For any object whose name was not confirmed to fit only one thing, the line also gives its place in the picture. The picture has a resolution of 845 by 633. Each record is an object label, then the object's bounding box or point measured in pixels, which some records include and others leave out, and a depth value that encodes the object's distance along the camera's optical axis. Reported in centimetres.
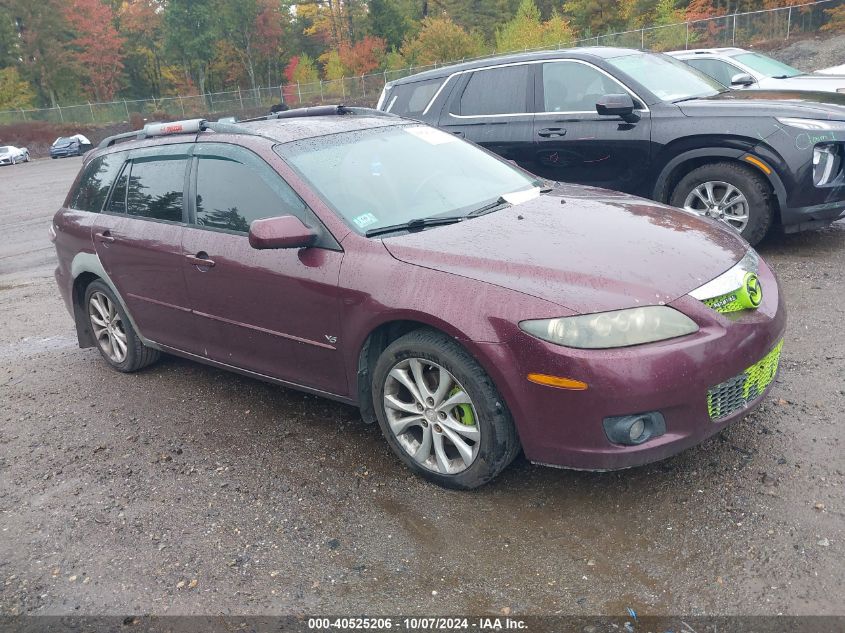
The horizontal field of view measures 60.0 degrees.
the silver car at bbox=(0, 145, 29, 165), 3897
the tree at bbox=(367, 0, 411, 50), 6316
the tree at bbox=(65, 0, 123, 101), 6019
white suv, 1082
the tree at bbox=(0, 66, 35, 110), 5750
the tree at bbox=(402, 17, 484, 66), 5056
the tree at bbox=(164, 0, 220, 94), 5978
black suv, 593
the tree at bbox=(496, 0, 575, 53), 4338
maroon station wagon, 294
